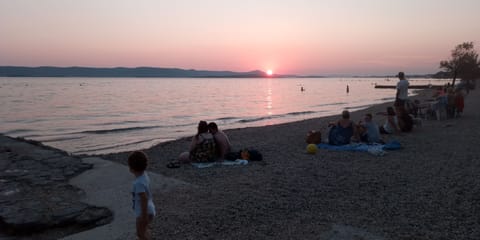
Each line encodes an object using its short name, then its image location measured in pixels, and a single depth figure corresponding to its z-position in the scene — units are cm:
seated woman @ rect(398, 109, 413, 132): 1347
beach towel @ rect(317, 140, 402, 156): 1026
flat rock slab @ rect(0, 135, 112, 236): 534
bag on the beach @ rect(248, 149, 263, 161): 959
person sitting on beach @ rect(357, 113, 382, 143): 1138
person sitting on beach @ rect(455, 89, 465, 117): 1748
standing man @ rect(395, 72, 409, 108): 1348
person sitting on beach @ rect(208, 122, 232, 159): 946
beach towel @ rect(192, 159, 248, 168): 900
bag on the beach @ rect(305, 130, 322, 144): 1173
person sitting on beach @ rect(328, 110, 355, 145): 1109
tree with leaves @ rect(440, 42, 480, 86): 4759
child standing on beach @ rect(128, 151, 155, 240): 416
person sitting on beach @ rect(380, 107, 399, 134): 1318
